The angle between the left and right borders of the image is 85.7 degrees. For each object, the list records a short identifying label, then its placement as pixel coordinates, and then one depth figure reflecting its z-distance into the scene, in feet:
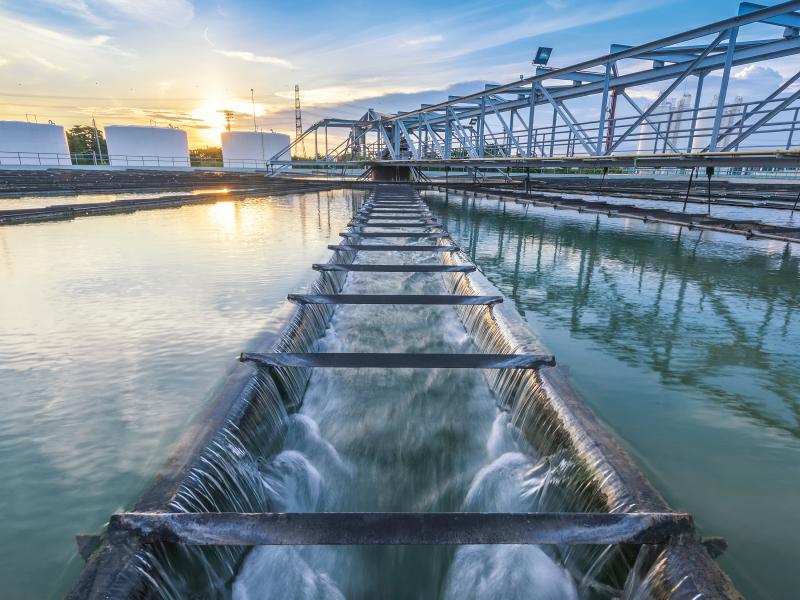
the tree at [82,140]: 233.55
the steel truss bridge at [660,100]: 22.06
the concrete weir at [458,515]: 5.43
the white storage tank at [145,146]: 145.38
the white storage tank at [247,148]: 166.50
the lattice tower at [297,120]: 285.43
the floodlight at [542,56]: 53.62
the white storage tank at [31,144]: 125.49
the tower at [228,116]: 210.79
